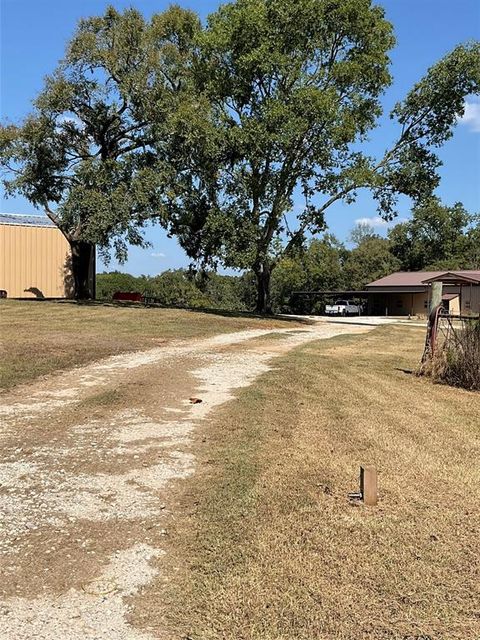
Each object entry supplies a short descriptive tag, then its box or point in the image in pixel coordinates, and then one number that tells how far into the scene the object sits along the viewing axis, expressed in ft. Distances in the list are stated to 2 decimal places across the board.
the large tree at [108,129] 79.87
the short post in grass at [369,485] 13.42
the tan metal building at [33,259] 104.32
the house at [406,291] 147.42
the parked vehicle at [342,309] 174.19
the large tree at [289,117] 70.28
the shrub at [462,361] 31.42
